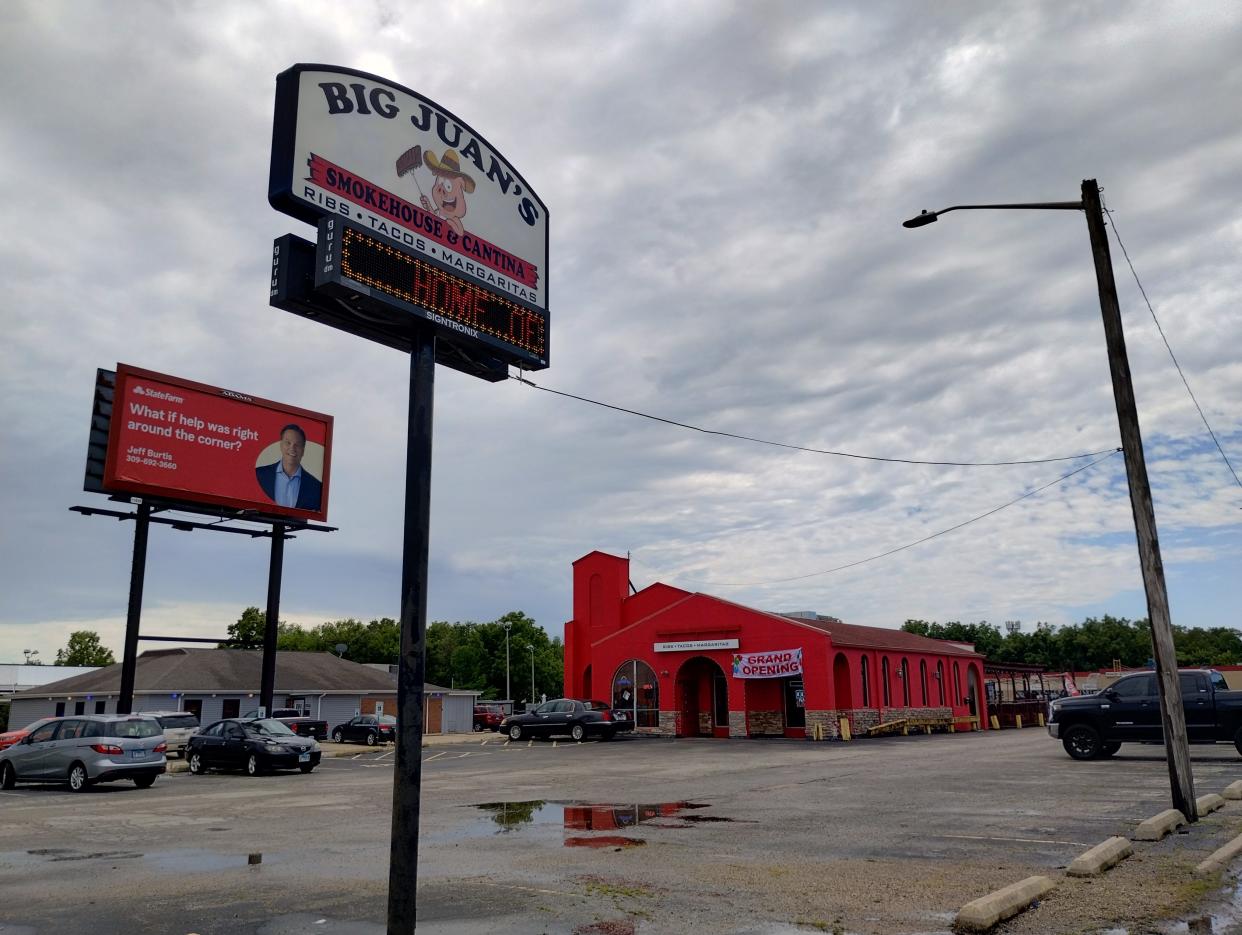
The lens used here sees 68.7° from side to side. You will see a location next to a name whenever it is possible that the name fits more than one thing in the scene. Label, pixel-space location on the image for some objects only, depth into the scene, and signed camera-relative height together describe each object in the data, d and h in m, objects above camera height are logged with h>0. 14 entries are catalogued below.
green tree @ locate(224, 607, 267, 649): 79.69 +3.90
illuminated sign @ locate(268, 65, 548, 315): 7.09 +4.11
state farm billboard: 27.73 +7.35
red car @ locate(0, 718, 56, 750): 29.92 -1.91
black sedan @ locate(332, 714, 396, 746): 39.03 -2.36
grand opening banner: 36.59 +0.22
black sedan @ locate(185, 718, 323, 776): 22.88 -1.81
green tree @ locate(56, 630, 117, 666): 112.09 +3.38
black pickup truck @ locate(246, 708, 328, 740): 34.09 -1.88
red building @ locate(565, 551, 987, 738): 36.99 +0.20
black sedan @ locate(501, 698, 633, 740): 35.41 -1.87
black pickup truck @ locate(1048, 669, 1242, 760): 19.80 -1.08
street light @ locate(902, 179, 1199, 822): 11.47 +2.16
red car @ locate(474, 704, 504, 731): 56.66 -2.76
